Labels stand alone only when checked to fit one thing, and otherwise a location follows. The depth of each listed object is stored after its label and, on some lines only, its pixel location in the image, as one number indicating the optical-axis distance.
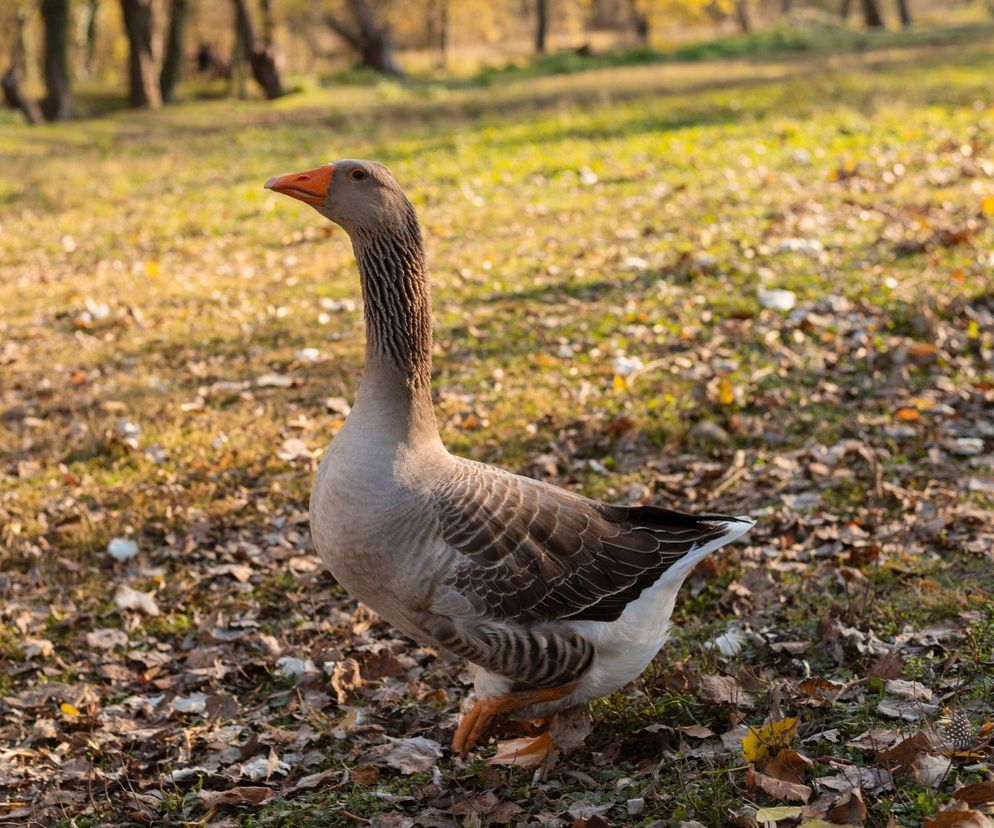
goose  3.89
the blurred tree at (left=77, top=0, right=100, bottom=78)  40.34
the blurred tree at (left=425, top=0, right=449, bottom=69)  42.91
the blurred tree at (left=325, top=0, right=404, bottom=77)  35.03
